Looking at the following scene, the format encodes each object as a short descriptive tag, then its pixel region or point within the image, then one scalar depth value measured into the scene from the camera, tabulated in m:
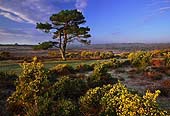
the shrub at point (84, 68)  13.72
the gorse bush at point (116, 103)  3.41
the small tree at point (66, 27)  21.39
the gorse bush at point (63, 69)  12.04
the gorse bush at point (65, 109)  4.41
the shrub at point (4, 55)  24.46
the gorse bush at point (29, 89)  5.31
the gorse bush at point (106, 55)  26.51
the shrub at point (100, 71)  8.80
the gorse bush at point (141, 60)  14.00
